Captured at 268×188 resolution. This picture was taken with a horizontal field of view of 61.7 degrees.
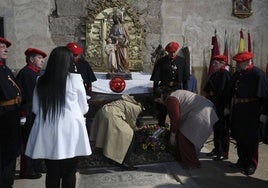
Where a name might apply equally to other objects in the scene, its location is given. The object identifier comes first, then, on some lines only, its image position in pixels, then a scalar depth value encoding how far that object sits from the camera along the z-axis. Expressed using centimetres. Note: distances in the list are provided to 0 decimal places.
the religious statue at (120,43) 447
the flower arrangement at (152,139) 347
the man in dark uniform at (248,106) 298
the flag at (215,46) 560
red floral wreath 414
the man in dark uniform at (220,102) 348
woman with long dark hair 189
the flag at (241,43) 566
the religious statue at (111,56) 439
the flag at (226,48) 574
